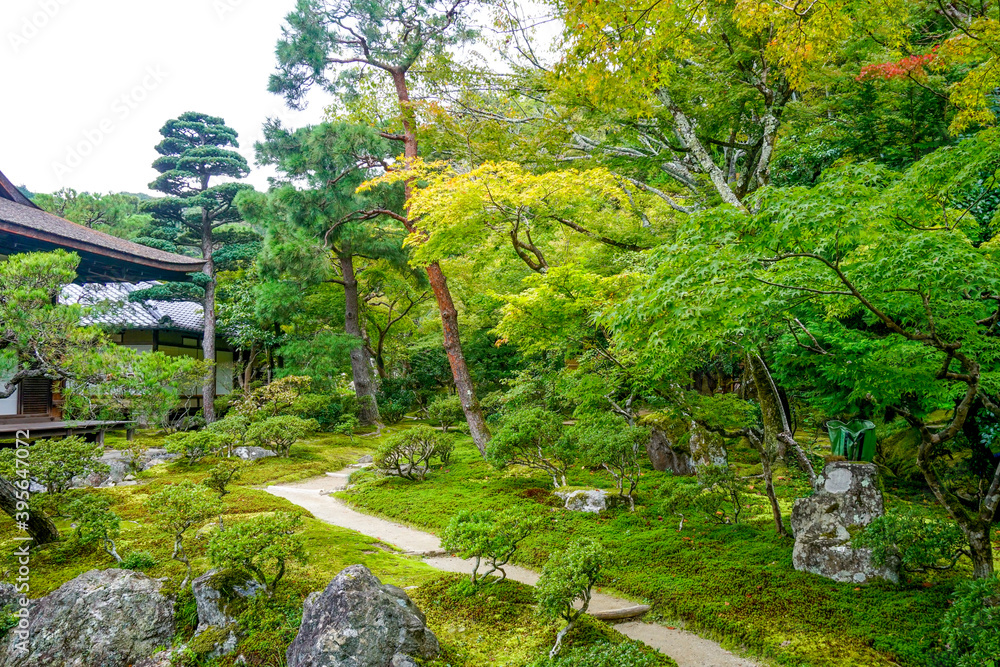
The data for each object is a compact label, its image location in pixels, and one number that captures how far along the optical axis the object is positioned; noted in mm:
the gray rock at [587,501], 7449
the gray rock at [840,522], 5023
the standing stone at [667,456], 9531
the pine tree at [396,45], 10719
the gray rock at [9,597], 4718
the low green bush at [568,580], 3734
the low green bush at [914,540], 4520
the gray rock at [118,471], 9734
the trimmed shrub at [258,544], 4438
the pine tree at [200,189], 15703
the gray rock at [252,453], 12180
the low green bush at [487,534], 4426
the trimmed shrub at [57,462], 6305
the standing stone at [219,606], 4297
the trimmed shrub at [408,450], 9891
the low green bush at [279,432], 11867
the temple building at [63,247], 10117
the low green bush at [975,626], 3227
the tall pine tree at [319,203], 12539
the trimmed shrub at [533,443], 8391
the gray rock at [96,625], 4246
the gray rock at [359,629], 3652
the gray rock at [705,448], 8164
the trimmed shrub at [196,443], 10336
